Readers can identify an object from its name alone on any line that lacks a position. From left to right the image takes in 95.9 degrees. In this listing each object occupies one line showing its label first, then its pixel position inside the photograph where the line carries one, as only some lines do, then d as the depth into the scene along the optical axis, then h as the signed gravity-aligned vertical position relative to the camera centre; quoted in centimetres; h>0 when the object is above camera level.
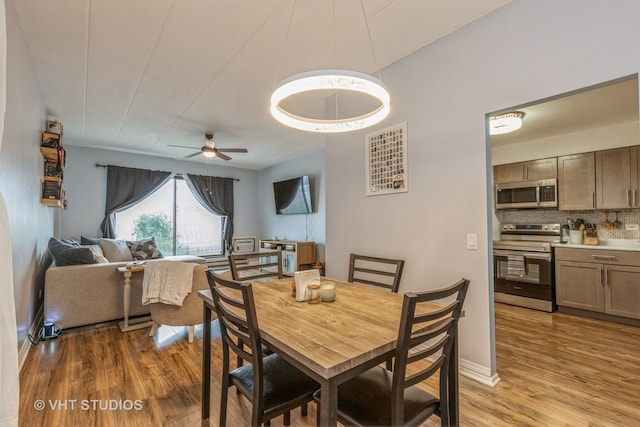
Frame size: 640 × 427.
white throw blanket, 277 -61
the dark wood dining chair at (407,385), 105 -72
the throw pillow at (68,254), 316 -37
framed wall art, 259 +56
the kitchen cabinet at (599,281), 321 -72
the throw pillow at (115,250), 479 -50
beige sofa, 296 -80
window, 586 -5
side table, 311 -86
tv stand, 543 -67
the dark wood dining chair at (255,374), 121 -76
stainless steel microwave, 404 +38
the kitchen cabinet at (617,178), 344 +51
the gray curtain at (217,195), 655 +59
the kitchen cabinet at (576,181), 373 +51
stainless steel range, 374 -66
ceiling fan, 430 +105
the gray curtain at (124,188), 546 +64
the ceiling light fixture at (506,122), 306 +105
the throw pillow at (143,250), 496 -51
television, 583 +52
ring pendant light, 133 +65
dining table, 97 -46
